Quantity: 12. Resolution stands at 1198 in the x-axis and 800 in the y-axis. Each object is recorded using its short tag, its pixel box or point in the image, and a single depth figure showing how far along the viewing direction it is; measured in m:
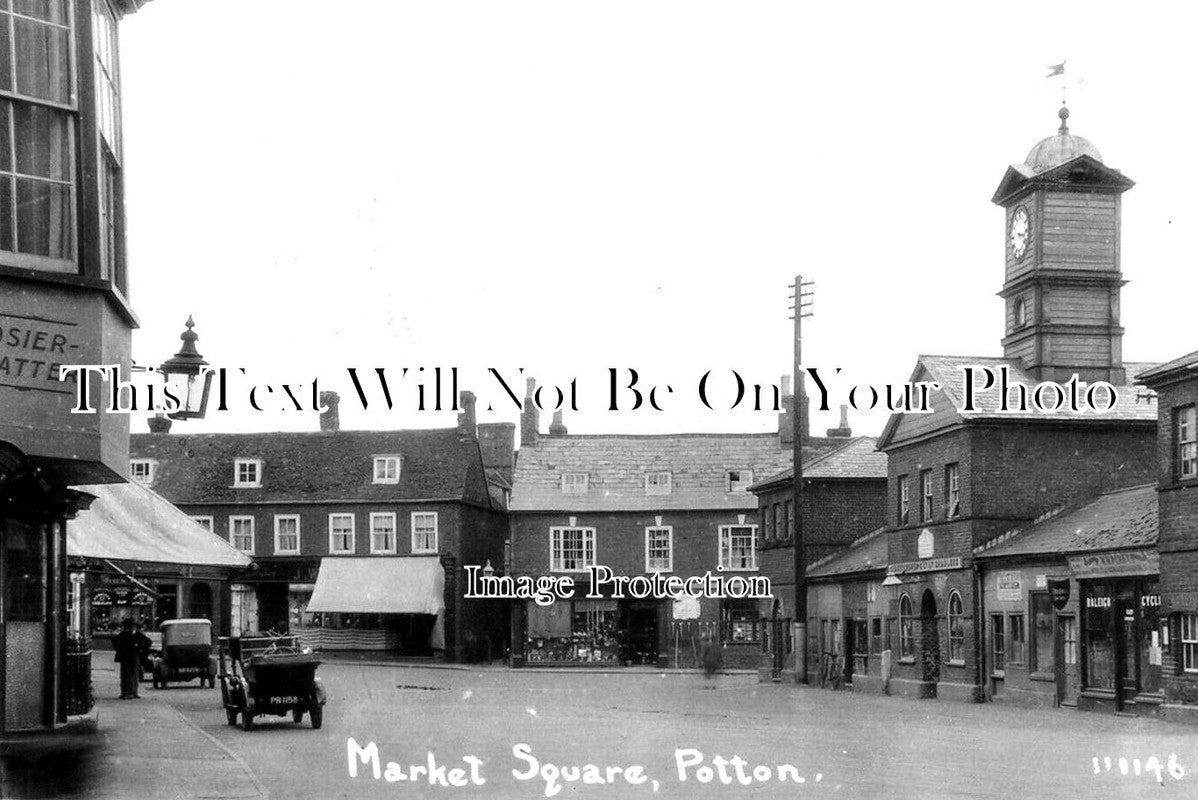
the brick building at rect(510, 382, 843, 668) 64.94
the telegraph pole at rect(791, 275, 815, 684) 46.91
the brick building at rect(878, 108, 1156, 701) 39.88
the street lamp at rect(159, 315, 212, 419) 18.88
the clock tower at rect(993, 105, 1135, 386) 42.34
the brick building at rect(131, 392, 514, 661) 66.19
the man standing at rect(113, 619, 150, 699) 33.62
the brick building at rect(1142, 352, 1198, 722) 30.50
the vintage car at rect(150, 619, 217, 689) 40.19
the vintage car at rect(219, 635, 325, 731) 25.23
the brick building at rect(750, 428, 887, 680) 53.28
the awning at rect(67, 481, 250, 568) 25.64
